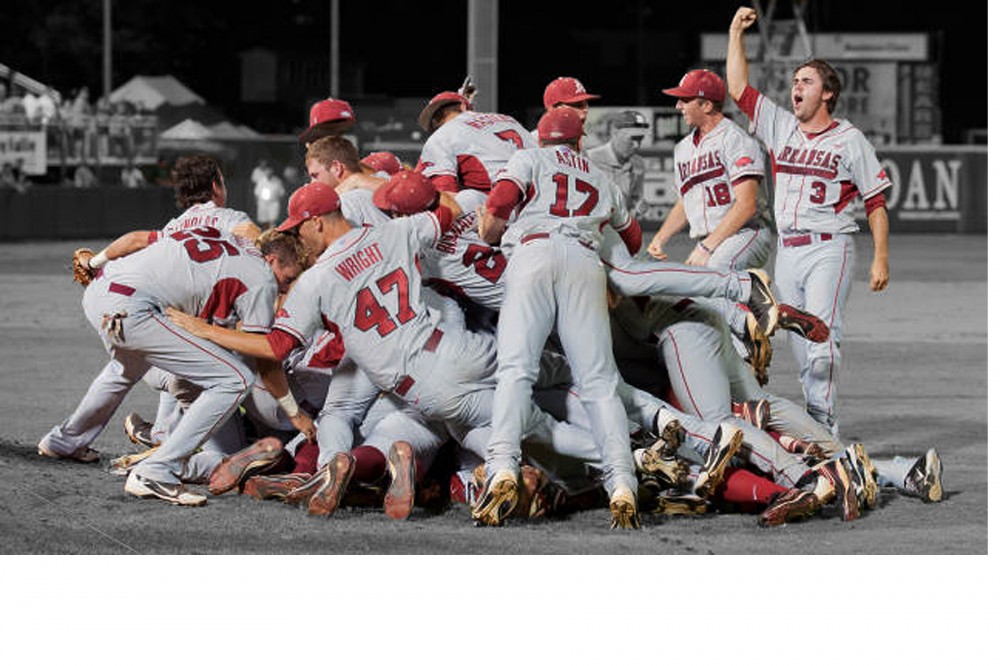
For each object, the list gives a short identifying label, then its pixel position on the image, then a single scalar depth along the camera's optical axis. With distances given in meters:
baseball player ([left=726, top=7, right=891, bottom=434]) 18.70
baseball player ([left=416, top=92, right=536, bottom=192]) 18.27
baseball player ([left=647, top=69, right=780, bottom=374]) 19.53
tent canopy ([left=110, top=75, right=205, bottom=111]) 98.50
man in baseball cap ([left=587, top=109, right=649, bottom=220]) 22.64
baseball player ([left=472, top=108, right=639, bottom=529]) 14.89
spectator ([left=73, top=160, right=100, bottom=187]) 71.50
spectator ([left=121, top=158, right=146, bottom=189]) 74.44
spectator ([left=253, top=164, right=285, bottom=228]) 64.37
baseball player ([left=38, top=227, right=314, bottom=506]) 16.25
